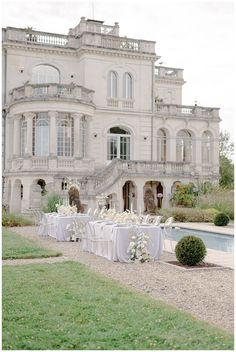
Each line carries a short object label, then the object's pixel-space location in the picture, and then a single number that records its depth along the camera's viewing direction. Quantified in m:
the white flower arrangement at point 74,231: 16.91
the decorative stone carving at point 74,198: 19.64
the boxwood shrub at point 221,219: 22.86
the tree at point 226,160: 45.49
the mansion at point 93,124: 28.48
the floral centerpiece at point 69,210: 17.64
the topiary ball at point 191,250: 11.43
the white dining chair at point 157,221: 13.44
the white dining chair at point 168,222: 13.88
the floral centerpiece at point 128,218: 12.85
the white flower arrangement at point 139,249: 12.35
